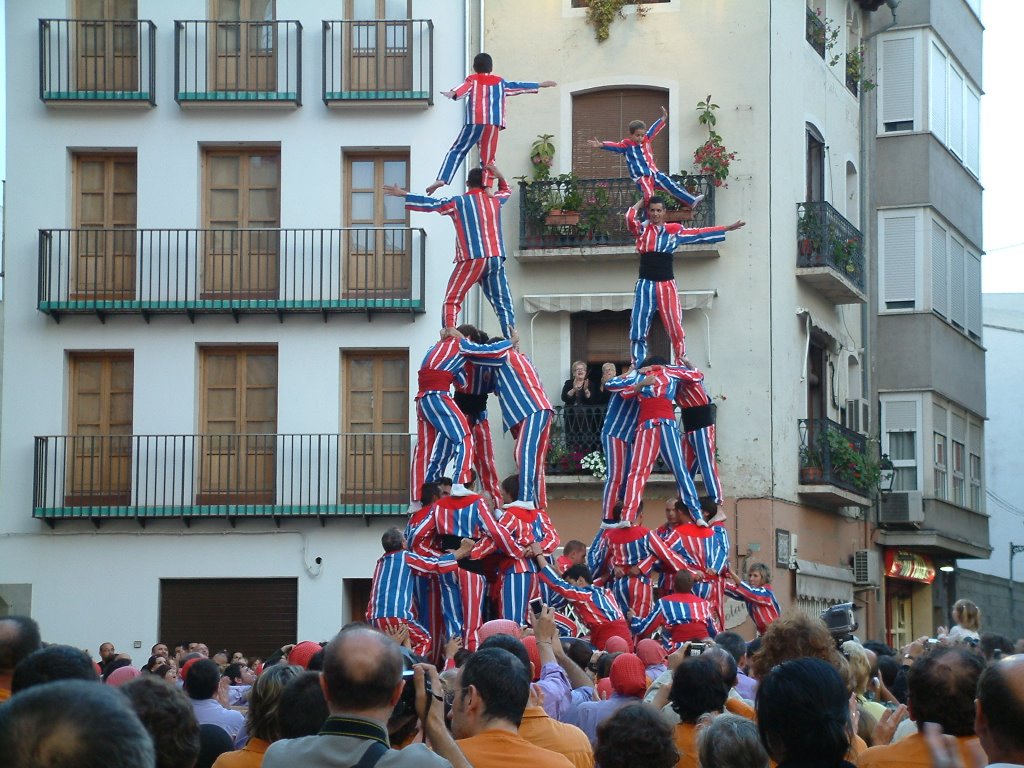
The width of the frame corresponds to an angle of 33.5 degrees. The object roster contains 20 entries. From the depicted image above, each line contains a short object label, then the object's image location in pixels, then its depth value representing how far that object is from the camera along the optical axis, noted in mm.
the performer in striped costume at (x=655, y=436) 16766
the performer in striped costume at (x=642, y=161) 16953
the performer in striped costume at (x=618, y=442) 17188
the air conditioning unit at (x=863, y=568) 30594
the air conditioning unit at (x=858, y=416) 30938
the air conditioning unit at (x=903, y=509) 31250
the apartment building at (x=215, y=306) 26781
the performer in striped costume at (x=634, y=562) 16516
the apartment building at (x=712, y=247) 26969
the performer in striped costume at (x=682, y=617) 15820
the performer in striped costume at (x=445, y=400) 15086
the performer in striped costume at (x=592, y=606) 14969
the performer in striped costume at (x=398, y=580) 14547
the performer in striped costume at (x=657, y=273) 17000
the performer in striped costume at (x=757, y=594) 17188
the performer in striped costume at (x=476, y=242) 15477
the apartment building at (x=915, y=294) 32156
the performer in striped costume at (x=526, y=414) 15398
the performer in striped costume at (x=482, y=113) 15516
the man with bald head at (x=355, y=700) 5121
